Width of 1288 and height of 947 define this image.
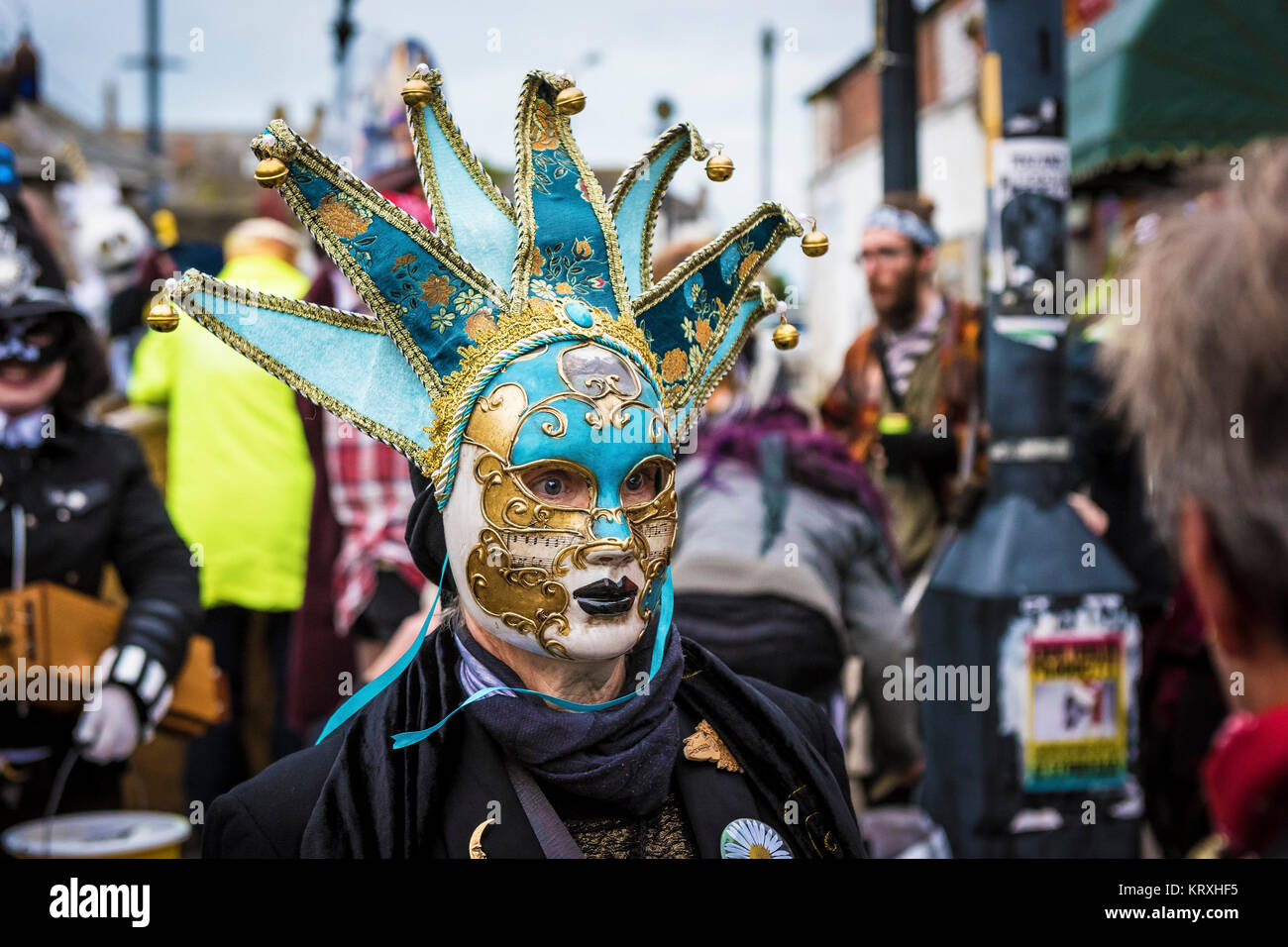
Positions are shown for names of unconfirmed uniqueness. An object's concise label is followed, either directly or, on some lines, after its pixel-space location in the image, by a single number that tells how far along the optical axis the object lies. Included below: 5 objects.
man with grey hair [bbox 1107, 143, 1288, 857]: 1.48
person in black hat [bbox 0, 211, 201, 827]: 3.88
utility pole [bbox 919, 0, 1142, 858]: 4.70
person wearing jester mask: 2.25
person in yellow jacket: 5.29
